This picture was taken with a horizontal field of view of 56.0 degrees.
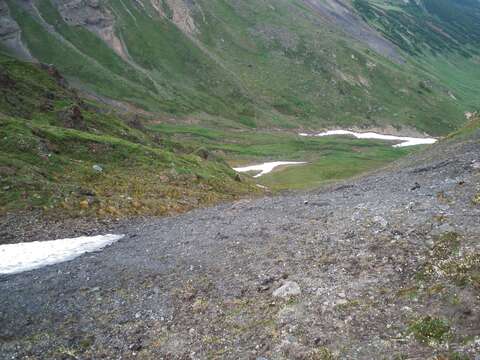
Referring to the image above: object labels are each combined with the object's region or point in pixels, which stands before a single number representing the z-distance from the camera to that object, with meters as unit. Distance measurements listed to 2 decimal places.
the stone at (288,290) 18.50
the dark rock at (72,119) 51.84
